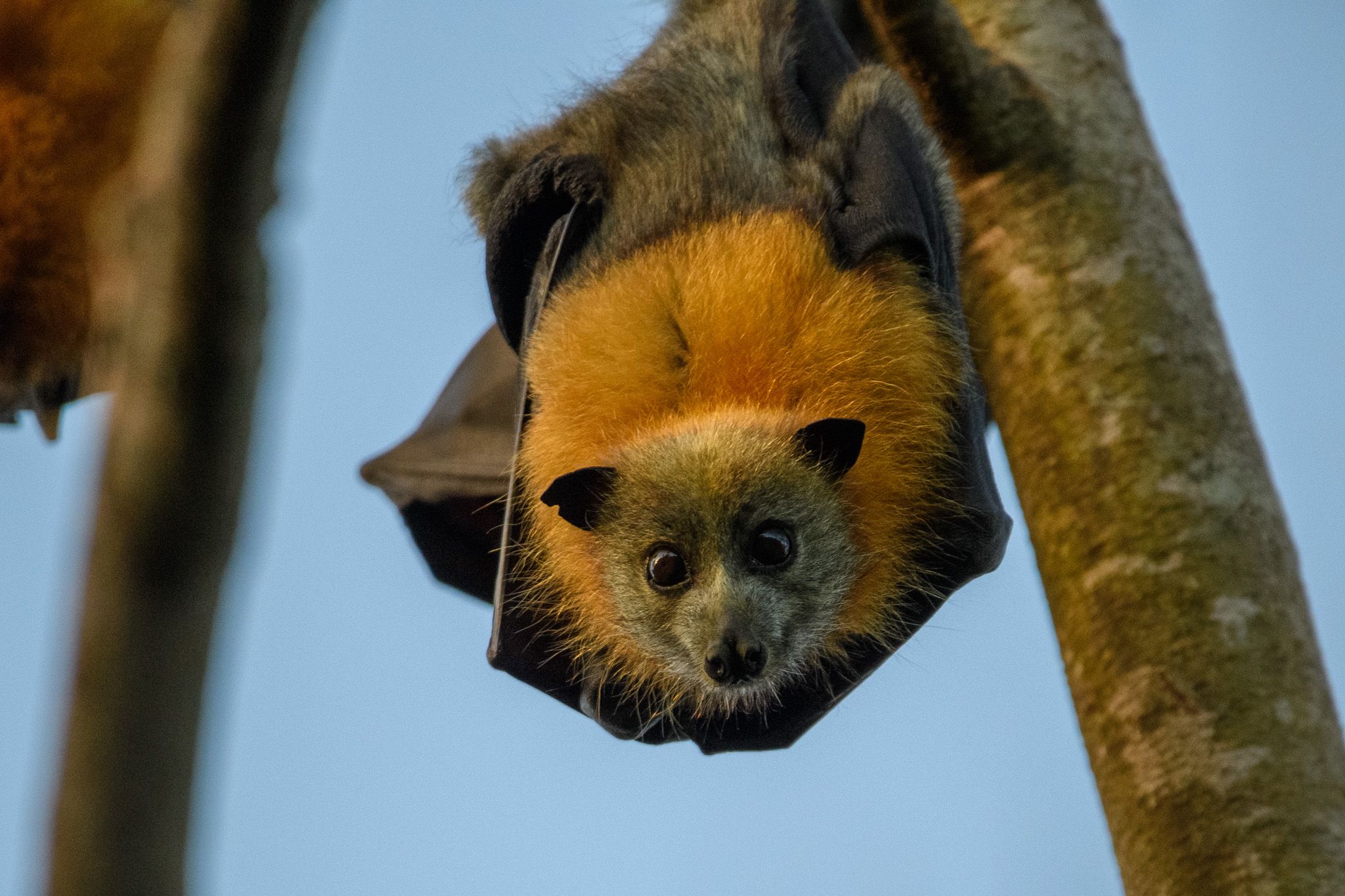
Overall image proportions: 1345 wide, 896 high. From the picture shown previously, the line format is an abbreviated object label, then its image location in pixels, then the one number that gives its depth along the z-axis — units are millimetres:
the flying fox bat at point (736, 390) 9445
